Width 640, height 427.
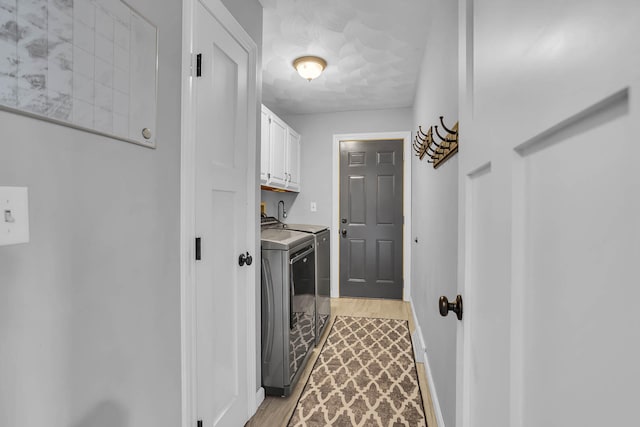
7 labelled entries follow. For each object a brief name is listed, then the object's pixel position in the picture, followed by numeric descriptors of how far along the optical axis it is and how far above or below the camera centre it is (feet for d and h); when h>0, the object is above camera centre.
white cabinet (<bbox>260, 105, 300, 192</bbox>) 10.32 +2.13
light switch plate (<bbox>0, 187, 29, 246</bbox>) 2.12 -0.01
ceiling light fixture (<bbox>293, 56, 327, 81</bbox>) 8.89 +4.08
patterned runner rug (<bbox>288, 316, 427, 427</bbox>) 5.98 -3.60
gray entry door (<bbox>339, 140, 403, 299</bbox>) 13.67 -0.15
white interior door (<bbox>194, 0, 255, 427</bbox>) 4.50 -0.11
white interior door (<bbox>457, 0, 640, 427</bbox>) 0.92 +0.02
